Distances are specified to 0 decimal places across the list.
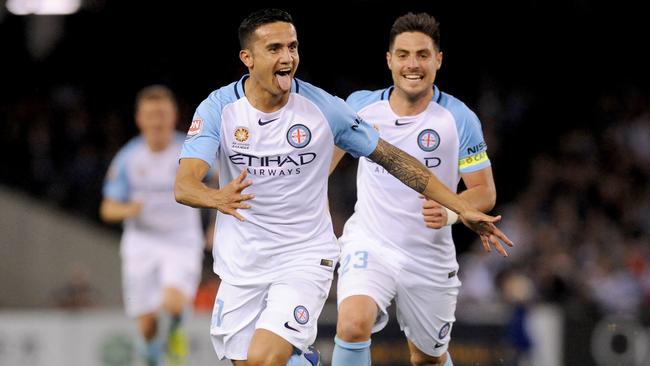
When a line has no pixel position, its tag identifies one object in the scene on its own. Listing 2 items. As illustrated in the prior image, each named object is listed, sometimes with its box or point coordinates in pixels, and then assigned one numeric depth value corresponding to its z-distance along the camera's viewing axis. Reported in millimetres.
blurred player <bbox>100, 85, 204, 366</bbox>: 23422
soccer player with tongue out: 14602
